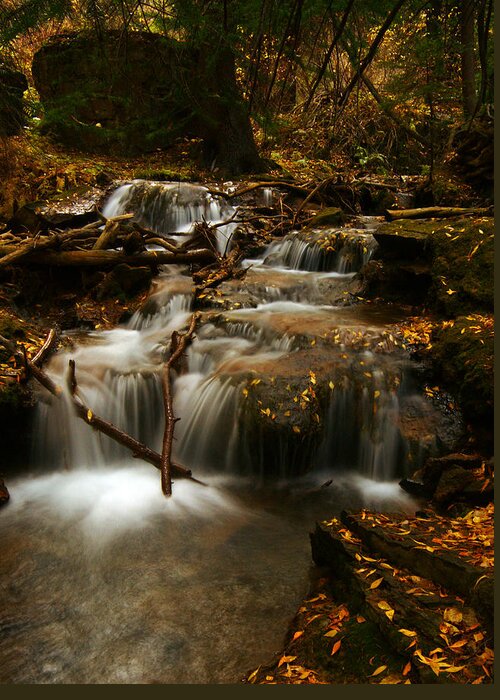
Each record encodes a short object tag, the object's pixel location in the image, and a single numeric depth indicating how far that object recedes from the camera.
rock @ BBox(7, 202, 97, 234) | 9.34
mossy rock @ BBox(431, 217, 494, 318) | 6.56
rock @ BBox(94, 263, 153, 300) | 8.73
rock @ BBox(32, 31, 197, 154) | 14.84
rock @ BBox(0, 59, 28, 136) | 7.15
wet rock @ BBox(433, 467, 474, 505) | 4.49
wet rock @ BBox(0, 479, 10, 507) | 4.87
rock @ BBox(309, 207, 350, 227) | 11.43
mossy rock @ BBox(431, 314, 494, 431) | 5.23
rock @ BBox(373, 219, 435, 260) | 7.79
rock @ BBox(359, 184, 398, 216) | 12.77
